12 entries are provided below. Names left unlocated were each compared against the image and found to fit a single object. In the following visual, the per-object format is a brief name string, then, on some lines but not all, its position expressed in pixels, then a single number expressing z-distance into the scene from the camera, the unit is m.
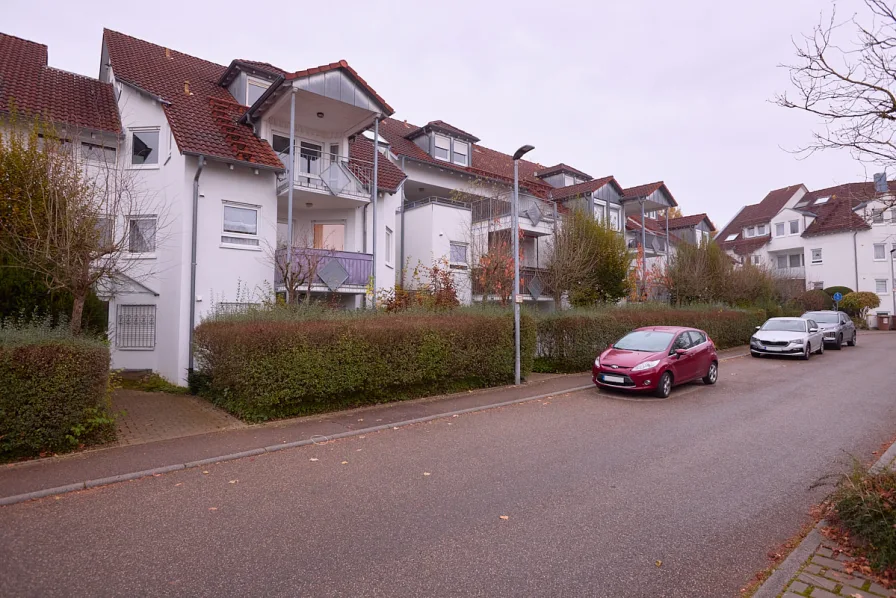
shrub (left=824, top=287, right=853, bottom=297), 41.75
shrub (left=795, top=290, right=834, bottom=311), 38.34
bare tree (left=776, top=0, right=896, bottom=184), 4.92
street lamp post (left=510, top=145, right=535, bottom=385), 12.82
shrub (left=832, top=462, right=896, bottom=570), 3.65
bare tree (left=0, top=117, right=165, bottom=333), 8.63
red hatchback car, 11.43
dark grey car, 22.84
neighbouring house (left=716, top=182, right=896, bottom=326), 42.28
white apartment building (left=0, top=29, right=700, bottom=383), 14.42
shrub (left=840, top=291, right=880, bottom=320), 39.50
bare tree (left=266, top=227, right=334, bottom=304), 14.02
